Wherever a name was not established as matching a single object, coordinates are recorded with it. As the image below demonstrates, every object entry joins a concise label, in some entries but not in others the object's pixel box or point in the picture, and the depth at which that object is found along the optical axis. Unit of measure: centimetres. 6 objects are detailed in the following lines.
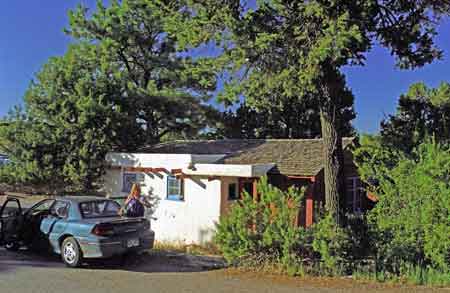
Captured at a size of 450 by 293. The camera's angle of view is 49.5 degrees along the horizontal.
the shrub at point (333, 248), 921
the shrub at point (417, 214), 879
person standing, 1189
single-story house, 1588
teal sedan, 991
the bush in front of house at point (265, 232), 954
